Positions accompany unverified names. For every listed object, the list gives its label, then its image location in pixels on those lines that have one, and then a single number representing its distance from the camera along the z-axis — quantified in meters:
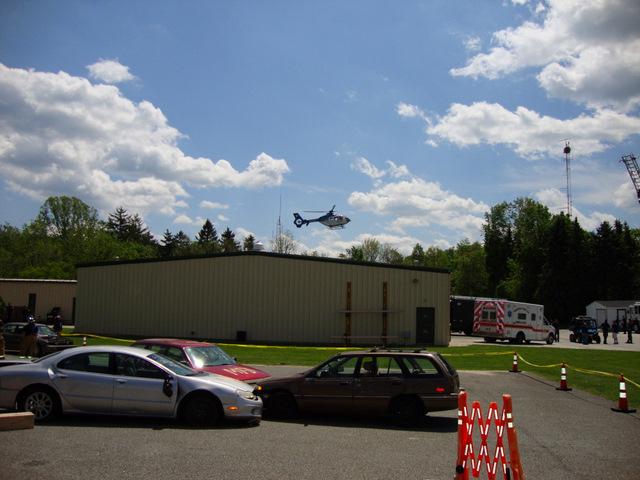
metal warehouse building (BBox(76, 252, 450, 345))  37.75
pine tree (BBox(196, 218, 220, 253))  106.70
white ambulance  42.84
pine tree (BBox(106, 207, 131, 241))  111.81
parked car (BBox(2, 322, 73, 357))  24.86
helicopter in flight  53.59
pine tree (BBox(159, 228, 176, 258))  105.50
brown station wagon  11.64
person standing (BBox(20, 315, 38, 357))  22.17
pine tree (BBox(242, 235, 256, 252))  111.34
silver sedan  10.55
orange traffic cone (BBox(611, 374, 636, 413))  13.35
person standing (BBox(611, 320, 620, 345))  44.66
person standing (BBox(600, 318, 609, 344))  45.32
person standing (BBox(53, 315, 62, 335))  37.06
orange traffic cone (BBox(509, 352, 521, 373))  22.17
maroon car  13.41
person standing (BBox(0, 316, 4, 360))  20.25
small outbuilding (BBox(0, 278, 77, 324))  55.03
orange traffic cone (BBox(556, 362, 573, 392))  17.13
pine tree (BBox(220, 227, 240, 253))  105.89
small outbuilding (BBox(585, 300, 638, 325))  68.44
